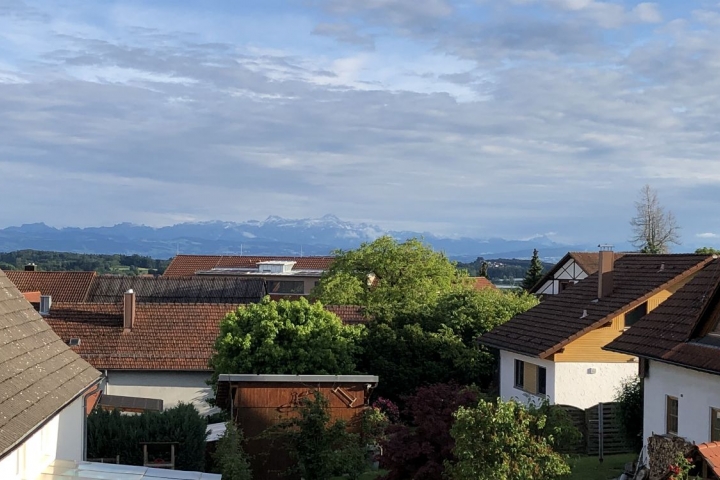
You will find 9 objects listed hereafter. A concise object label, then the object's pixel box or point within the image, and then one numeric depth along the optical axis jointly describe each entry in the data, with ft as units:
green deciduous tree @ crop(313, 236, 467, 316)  175.01
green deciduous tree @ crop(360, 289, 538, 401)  115.75
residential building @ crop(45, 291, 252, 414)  128.67
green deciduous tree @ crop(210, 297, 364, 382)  102.37
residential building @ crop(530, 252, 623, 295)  230.38
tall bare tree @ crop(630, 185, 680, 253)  283.59
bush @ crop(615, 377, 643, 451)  82.53
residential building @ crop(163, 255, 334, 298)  302.86
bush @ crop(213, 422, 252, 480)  73.10
